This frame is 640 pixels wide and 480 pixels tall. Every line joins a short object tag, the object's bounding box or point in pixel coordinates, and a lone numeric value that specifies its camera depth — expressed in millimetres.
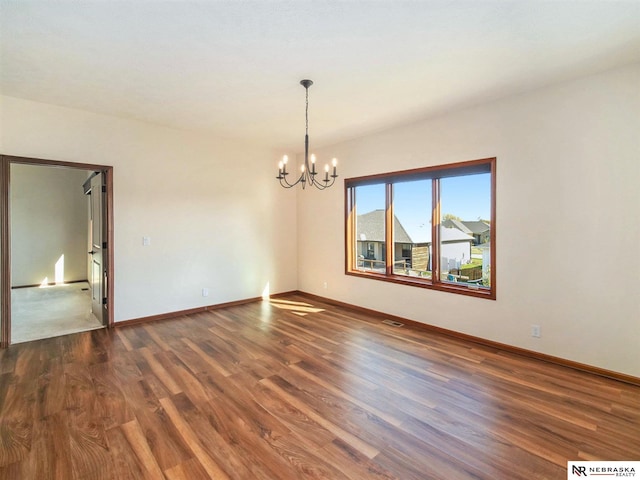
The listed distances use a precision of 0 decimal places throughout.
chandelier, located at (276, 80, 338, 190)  3113
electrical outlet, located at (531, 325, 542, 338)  3298
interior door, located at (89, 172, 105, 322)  4406
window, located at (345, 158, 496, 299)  3797
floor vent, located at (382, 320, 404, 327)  4398
